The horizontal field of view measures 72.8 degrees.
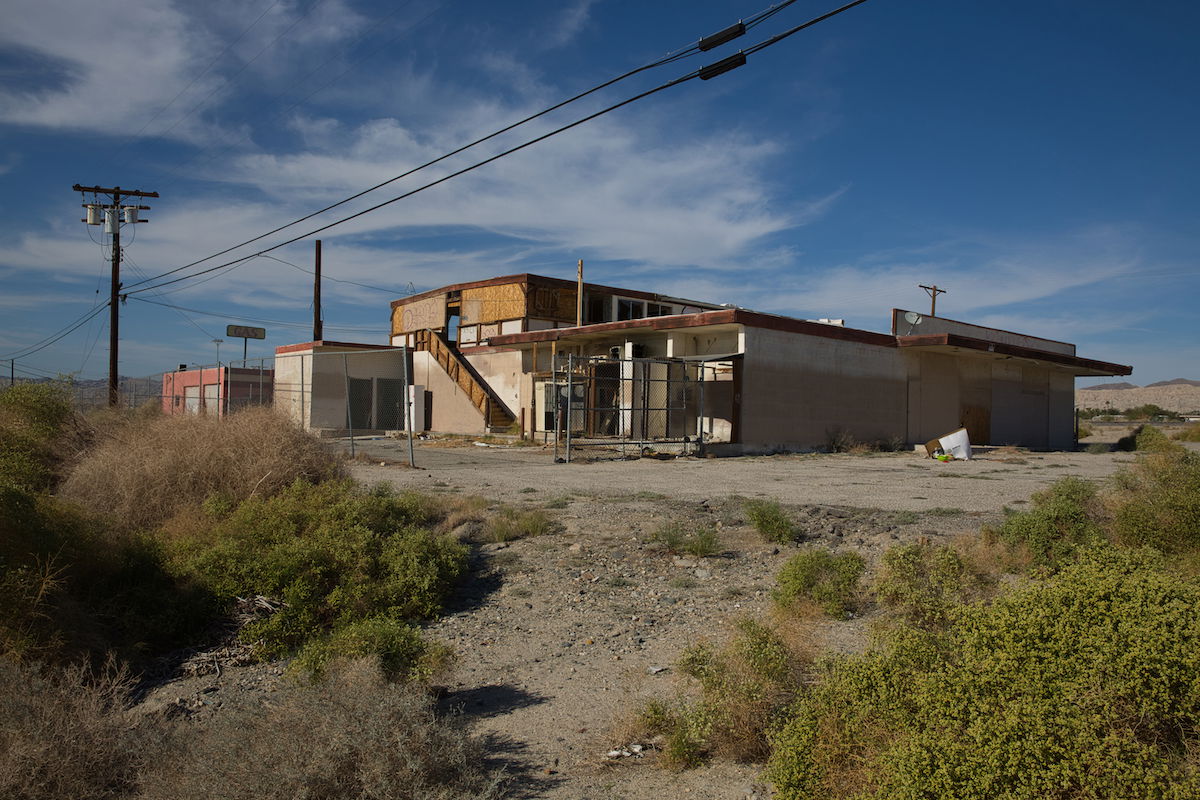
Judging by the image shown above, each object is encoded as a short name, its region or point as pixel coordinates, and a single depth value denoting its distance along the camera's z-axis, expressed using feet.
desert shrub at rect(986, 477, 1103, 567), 24.52
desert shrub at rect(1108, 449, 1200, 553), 23.75
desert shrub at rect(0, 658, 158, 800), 12.30
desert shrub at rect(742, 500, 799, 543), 30.04
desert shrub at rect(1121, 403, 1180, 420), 239.83
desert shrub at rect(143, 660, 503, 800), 11.76
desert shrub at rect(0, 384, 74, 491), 36.52
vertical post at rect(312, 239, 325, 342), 129.29
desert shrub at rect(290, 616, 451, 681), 17.40
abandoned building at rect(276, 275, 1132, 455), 76.13
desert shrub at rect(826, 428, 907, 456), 82.06
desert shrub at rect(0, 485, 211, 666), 19.48
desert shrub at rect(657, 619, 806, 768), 13.71
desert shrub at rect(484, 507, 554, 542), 31.12
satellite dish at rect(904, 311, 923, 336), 94.15
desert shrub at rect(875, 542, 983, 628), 17.10
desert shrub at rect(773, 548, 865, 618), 21.89
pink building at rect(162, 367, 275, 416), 115.34
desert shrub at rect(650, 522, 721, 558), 28.32
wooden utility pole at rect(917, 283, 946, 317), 154.71
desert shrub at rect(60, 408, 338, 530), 32.22
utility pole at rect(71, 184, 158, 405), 94.58
